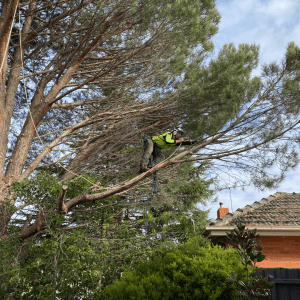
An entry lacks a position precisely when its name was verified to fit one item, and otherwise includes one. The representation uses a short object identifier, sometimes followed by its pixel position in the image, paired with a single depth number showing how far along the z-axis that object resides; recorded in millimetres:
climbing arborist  6091
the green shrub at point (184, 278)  4371
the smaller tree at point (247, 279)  3713
